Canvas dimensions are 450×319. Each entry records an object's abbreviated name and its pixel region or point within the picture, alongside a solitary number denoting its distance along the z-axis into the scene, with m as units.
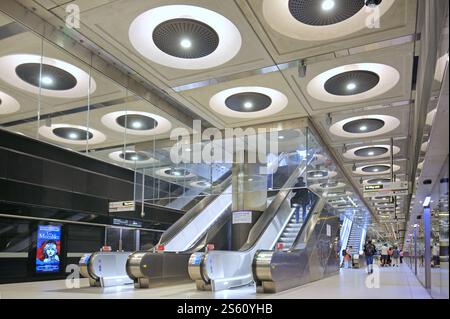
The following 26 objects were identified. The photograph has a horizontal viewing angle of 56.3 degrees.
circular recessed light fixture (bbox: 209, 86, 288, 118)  10.08
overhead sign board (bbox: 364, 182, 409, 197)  12.11
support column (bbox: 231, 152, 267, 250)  12.07
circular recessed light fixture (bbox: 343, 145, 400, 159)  14.53
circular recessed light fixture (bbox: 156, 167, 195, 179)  12.31
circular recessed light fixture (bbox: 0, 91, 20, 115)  7.97
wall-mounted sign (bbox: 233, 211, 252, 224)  13.77
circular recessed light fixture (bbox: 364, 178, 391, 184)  20.23
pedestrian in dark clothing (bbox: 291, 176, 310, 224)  14.29
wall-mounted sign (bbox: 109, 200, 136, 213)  12.45
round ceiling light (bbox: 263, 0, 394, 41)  6.48
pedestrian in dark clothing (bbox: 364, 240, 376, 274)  15.96
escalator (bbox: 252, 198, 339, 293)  9.06
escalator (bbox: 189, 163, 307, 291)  9.46
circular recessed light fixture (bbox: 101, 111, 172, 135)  11.27
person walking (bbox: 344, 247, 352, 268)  21.33
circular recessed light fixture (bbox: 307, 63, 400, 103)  8.70
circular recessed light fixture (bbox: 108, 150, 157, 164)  11.77
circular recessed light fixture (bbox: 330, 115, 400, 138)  11.66
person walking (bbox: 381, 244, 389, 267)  23.25
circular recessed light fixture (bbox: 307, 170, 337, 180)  11.51
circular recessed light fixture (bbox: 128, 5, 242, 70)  6.96
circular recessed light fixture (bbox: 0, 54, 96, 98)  8.07
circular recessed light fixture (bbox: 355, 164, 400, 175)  17.42
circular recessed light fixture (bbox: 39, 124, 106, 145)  8.71
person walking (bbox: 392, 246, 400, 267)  31.37
